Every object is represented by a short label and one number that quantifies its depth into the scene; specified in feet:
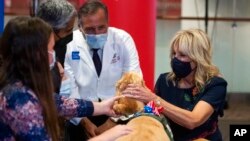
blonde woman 11.82
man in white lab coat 14.15
